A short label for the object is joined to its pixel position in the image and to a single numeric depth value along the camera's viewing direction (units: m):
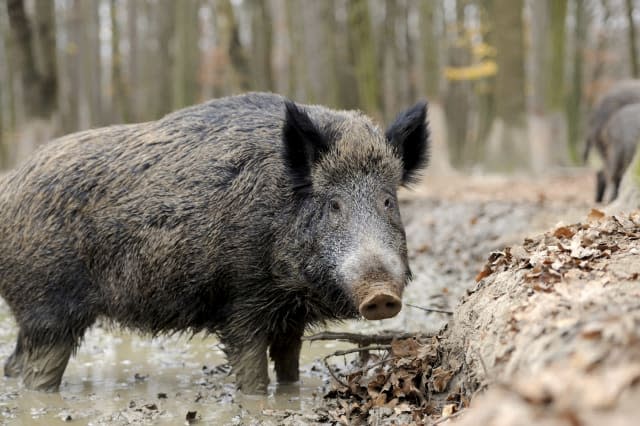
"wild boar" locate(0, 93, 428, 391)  5.81
